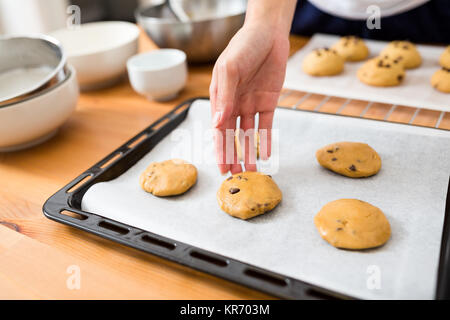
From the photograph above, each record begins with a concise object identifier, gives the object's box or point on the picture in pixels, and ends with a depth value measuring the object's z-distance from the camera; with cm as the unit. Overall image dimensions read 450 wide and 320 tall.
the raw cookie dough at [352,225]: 68
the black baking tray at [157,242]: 59
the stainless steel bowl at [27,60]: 111
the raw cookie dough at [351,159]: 85
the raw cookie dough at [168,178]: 85
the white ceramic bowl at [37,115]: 97
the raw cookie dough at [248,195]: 77
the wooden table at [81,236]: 65
